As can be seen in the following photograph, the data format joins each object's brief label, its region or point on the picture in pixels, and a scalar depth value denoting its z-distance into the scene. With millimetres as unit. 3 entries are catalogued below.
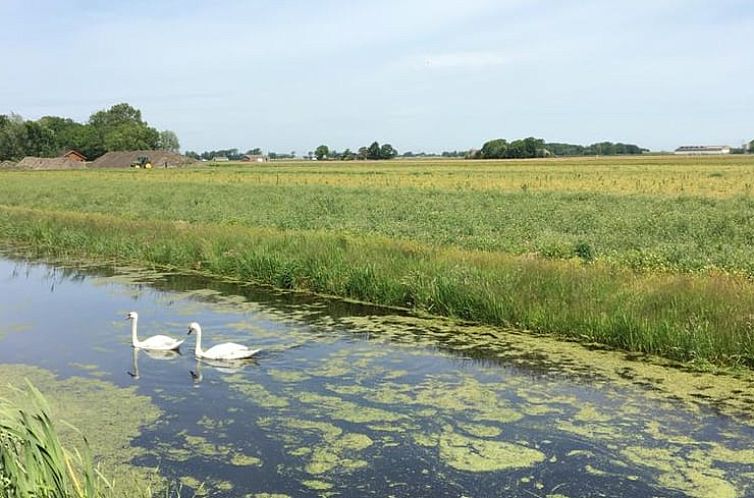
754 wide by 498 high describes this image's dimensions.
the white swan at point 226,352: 8727
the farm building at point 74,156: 99606
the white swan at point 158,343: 9188
